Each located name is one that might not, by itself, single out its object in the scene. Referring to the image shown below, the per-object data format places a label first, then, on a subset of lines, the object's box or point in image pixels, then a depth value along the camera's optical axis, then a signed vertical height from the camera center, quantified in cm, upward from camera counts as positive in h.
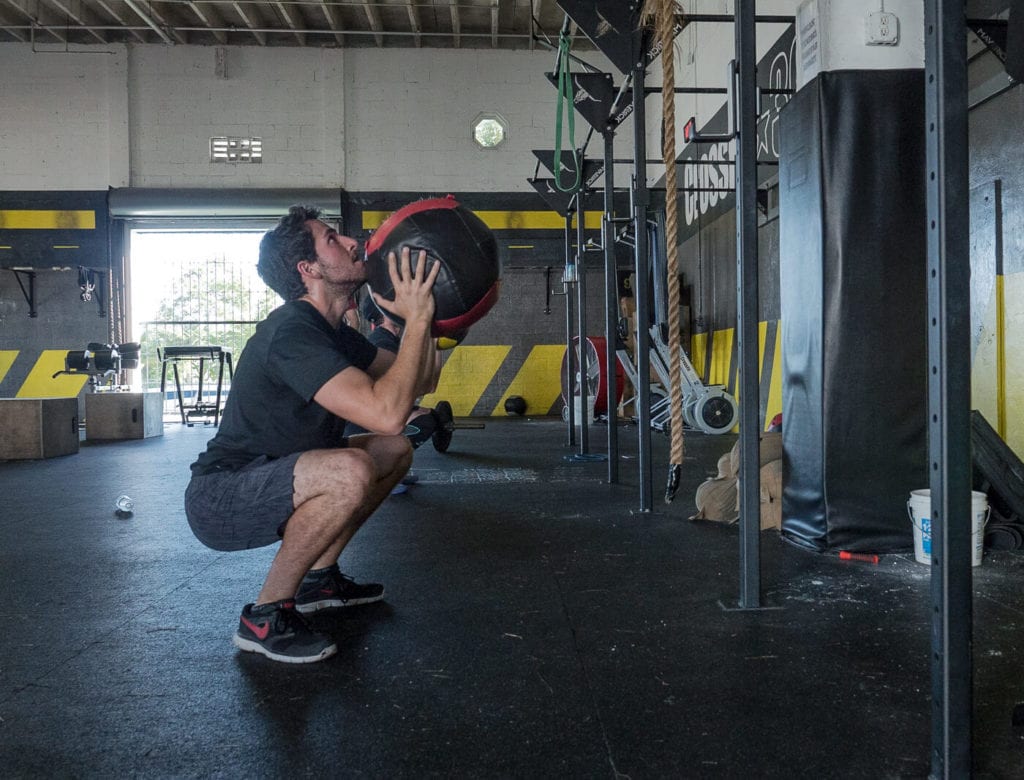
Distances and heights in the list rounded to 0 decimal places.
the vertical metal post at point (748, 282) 182 +24
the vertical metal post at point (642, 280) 296 +41
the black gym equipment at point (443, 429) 525 -28
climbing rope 218 +51
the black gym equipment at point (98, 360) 753 +33
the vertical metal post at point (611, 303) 346 +39
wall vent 879 +277
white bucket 219 -41
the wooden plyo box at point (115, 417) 702 -22
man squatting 161 -7
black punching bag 236 +23
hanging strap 318 +131
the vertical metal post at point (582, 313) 434 +43
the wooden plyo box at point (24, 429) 548 -25
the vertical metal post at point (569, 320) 503 +45
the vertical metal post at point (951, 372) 99 +1
